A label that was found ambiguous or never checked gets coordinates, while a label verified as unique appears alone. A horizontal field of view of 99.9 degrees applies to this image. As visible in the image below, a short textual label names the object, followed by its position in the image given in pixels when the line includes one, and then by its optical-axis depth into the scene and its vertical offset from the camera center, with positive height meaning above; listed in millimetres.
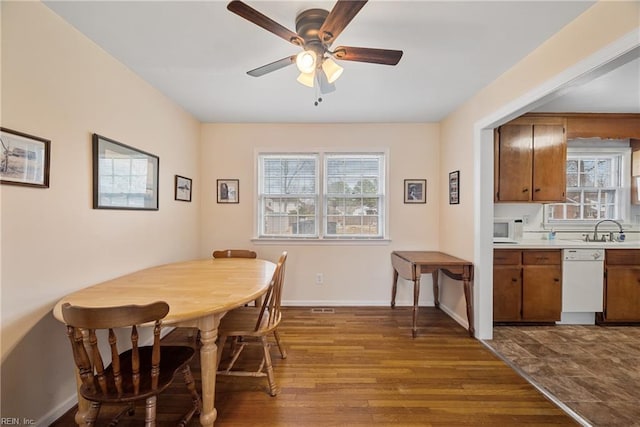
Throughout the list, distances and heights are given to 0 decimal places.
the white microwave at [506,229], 3146 -210
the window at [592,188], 3402 +302
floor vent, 3273 -1234
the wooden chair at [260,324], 1806 -805
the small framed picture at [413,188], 3504 +299
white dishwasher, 2840 -722
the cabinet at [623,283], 2834 -756
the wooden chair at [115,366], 1102 -697
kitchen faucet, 3215 -235
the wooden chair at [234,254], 2953 -482
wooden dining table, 1358 -495
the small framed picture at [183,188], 2951 +245
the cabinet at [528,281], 2852 -738
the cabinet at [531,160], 2949 +568
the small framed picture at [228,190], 3525 +264
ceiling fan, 1270 +935
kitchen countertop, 2818 -352
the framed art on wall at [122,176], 1889 +265
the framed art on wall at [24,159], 1320 +263
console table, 2666 -598
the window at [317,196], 3562 +195
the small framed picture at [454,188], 3002 +271
